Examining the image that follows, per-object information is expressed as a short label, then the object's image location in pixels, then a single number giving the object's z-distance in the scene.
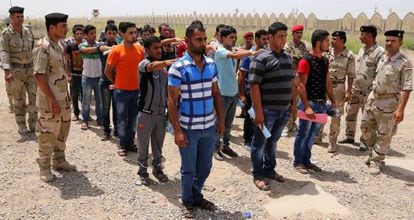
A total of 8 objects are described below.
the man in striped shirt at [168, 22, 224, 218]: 3.31
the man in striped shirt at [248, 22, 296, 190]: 3.96
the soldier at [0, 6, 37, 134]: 5.91
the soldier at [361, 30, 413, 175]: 4.68
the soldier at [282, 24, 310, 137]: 6.00
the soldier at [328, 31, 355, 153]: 5.69
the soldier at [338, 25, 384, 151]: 5.61
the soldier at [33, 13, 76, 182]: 4.07
